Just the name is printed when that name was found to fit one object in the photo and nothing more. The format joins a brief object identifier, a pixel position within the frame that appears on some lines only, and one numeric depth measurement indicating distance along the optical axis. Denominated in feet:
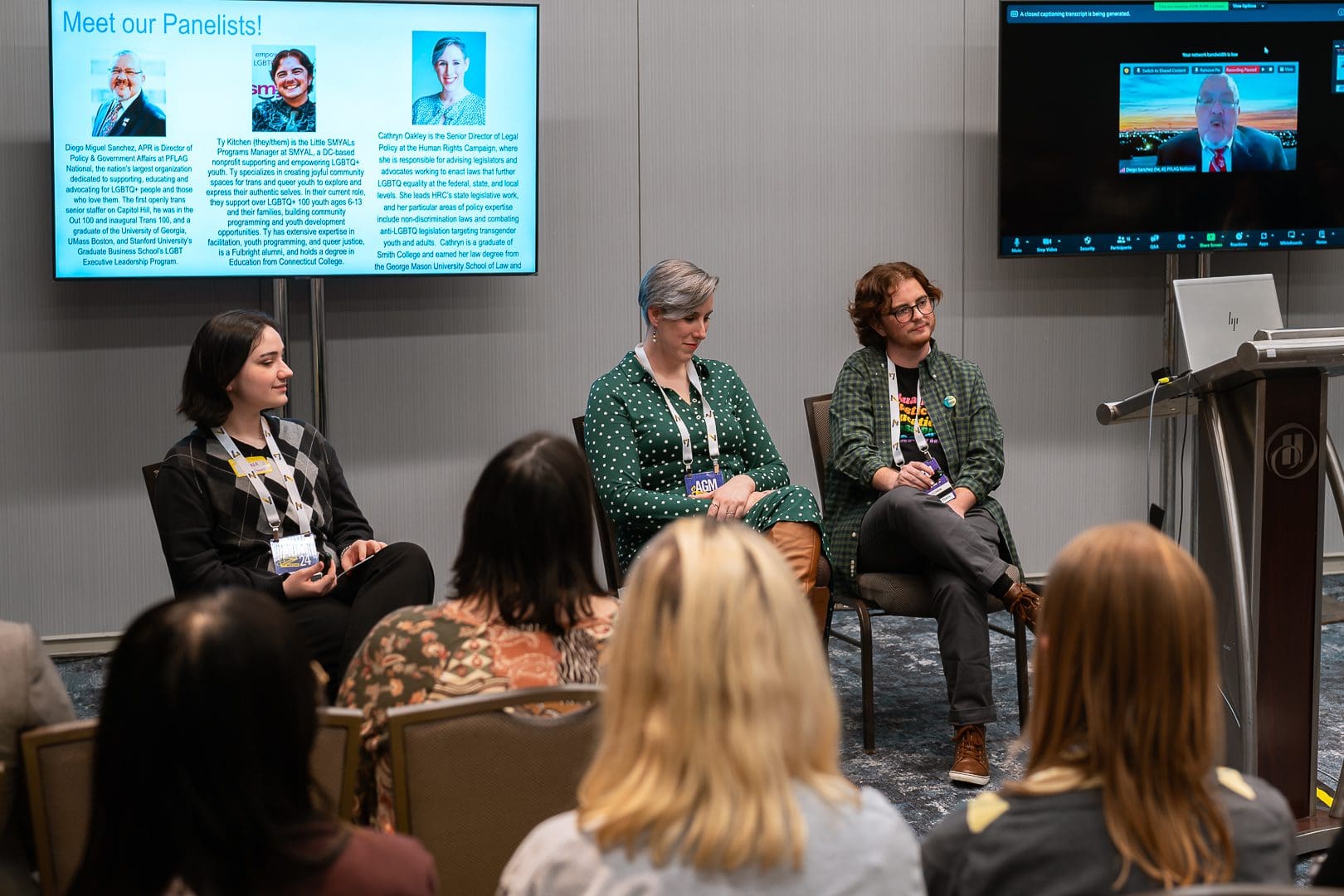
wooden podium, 9.64
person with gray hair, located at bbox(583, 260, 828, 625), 12.08
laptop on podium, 11.14
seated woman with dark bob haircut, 10.59
